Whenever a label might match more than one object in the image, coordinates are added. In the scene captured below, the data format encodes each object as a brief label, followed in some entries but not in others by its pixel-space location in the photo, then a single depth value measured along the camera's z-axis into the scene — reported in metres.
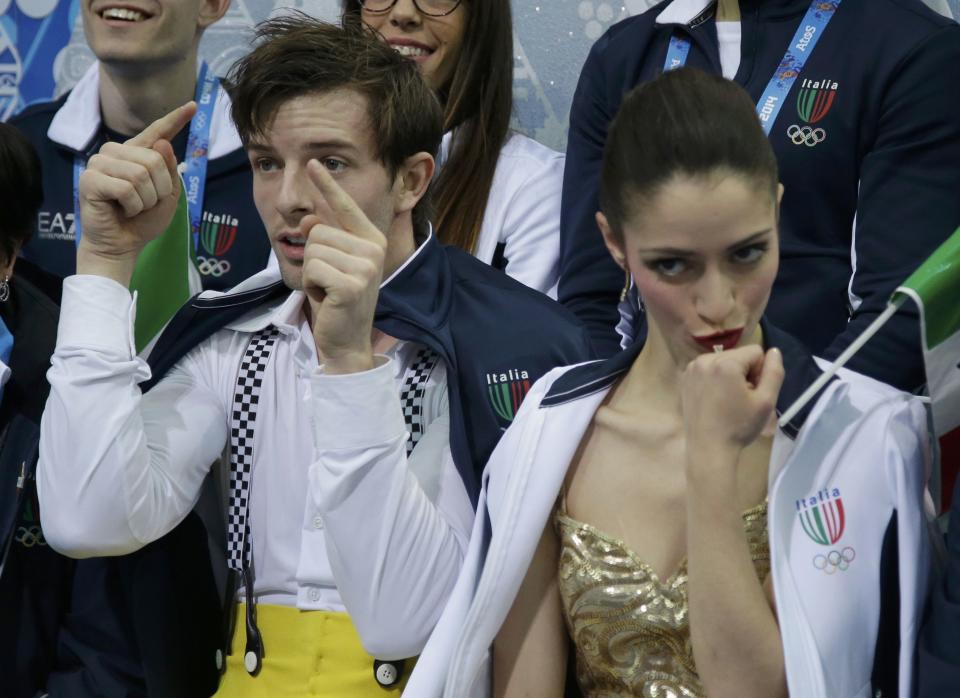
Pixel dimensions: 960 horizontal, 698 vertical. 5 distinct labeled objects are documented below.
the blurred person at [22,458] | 5.07
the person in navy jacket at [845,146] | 5.00
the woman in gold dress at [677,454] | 3.56
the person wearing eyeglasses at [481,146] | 6.10
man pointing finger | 4.18
